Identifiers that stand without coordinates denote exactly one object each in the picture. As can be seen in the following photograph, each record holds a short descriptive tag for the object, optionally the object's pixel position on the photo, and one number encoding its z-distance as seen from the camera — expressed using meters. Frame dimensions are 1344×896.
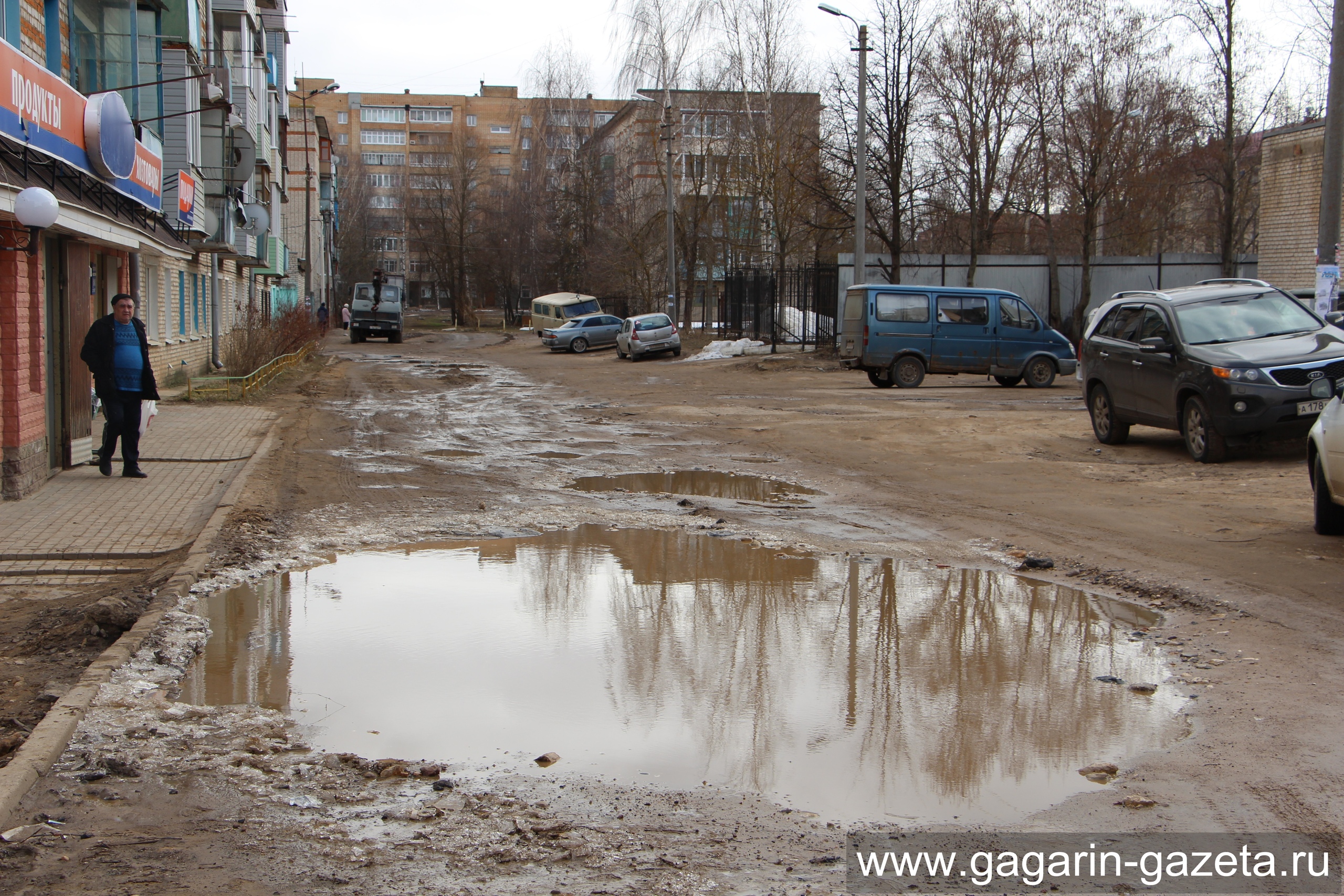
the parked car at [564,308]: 51.09
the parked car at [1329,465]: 7.45
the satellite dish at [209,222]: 24.34
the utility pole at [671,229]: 41.22
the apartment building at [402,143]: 105.75
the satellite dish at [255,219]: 31.59
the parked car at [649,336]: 37.47
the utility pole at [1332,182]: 13.79
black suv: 10.89
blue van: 23.36
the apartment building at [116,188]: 9.64
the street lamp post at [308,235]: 51.97
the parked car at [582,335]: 44.62
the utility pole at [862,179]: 27.19
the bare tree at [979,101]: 33.50
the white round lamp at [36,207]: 8.50
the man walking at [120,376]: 10.75
